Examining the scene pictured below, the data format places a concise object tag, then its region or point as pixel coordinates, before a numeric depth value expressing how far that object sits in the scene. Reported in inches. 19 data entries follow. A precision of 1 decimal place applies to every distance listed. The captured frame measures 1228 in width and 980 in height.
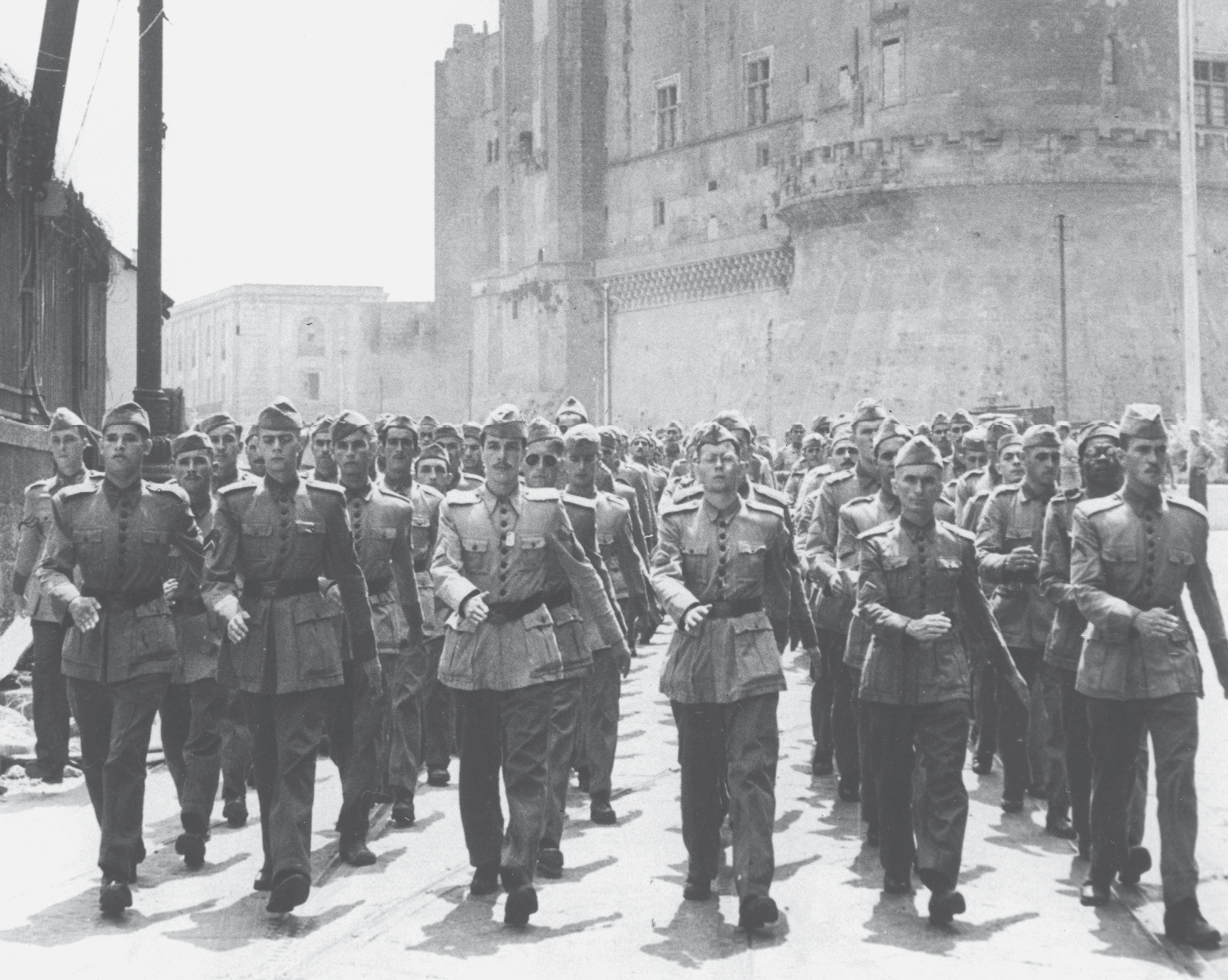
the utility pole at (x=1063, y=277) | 1531.7
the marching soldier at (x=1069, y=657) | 298.8
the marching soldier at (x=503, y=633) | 276.7
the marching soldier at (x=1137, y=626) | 265.0
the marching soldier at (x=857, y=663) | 309.4
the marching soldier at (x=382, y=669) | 309.6
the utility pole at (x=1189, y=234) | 1206.3
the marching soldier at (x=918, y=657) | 273.0
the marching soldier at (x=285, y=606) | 275.6
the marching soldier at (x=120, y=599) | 279.4
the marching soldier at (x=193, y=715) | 308.2
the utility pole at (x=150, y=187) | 518.3
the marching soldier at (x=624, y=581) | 351.9
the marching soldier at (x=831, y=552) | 382.3
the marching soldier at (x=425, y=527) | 393.4
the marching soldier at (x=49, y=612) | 384.5
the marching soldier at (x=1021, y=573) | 348.8
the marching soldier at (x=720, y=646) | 271.0
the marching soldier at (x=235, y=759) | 335.3
